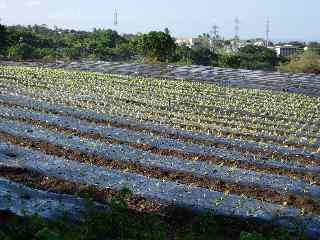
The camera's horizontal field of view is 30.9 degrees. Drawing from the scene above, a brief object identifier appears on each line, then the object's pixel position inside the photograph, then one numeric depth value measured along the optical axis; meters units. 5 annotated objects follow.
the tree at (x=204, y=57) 51.58
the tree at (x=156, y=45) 40.44
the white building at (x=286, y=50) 94.63
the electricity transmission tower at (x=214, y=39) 114.93
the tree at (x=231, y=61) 43.25
